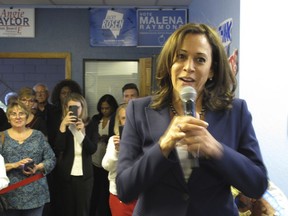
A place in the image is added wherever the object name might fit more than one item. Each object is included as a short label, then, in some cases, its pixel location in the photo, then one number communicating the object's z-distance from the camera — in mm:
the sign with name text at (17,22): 5543
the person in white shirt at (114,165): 2805
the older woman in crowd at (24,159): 3047
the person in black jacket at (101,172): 3949
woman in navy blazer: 919
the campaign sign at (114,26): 5621
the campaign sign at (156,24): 5629
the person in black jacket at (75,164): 3502
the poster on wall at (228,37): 3201
